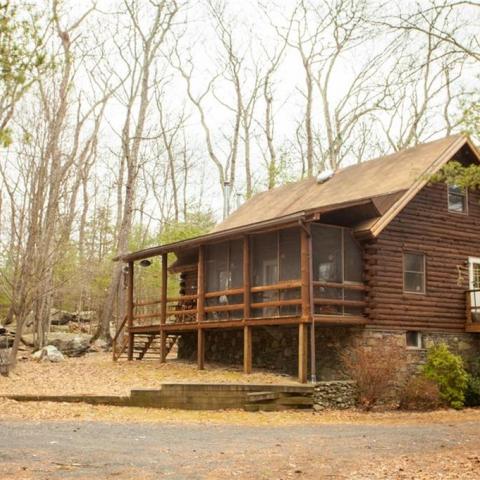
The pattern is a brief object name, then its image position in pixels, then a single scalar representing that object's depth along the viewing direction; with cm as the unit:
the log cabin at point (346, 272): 2014
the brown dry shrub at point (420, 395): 1941
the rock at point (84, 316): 4400
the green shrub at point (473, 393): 2077
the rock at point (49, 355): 2741
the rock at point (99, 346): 3277
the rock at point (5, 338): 2763
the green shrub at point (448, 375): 2012
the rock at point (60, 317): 4140
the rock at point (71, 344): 3091
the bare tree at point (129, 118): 3356
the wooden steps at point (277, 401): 1725
